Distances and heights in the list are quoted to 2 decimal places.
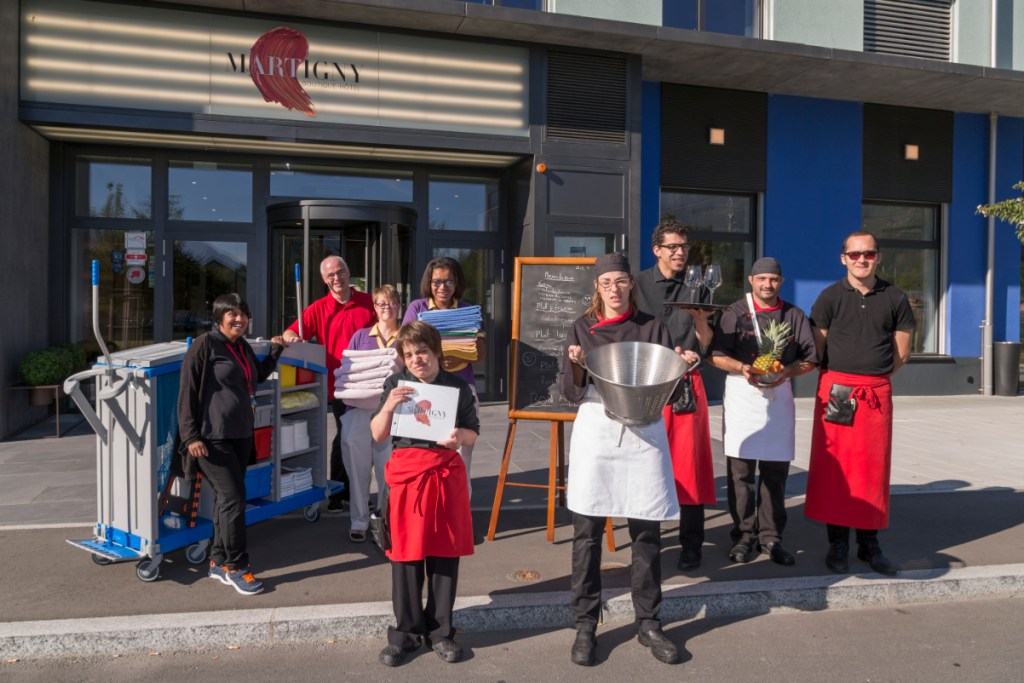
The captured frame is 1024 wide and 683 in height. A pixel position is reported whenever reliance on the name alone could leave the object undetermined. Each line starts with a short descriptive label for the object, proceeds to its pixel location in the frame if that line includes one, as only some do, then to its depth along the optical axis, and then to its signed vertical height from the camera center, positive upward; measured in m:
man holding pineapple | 4.41 -0.51
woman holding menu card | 3.38 -0.81
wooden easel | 4.86 -0.70
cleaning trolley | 4.05 -0.88
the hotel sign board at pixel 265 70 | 8.75 +3.15
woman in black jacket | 3.94 -0.59
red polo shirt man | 5.41 +0.00
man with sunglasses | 4.33 -0.46
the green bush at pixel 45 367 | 8.27 -0.59
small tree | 9.58 +1.55
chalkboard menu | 5.16 -0.01
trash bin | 13.12 -0.79
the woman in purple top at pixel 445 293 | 4.69 +0.17
